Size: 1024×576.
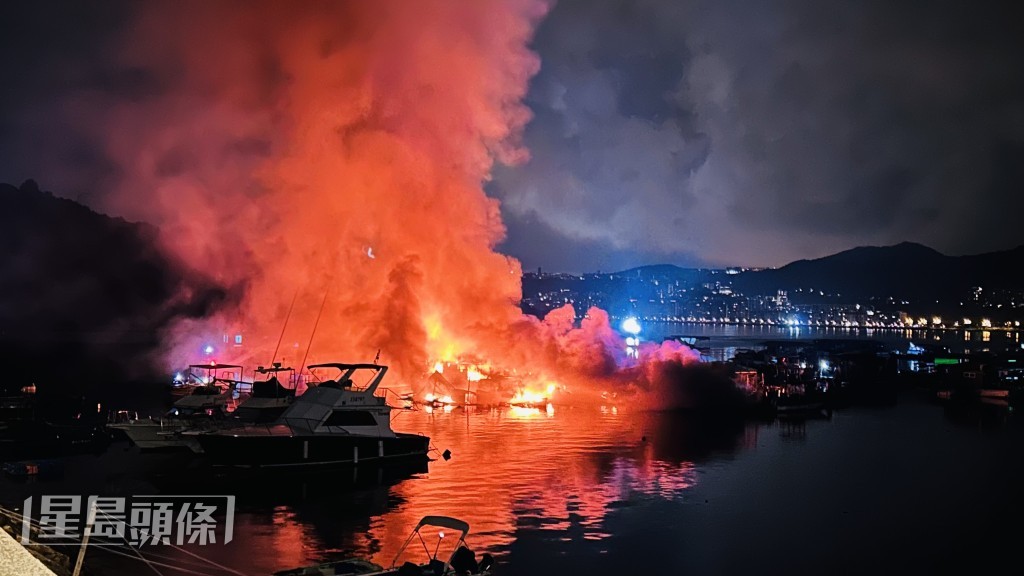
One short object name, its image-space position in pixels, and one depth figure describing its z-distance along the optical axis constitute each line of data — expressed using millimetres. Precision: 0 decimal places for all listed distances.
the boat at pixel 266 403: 51031
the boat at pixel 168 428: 45750
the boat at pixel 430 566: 22172
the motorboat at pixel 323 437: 42094
